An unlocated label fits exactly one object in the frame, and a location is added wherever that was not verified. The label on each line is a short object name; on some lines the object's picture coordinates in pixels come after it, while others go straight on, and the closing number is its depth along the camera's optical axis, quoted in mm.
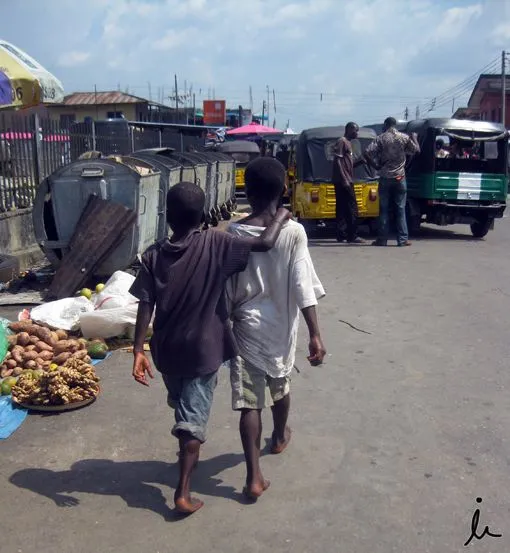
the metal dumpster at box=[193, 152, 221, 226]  15836
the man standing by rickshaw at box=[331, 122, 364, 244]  12758
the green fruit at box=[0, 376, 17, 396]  5484
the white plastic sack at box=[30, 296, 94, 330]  7078
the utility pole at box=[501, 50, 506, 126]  43241
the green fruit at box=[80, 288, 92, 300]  7966
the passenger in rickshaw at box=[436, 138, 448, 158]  13883
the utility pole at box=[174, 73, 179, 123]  54903
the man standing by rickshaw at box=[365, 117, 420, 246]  12656
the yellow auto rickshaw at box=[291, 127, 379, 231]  13781
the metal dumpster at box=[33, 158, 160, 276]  8914
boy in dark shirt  3707
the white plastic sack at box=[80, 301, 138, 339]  6742
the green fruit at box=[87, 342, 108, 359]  6430
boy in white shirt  3891
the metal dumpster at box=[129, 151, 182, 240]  10516
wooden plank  8500
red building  48812
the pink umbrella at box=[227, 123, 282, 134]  40738
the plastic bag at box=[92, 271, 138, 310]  7121
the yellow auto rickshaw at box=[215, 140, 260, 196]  23750
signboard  63781
